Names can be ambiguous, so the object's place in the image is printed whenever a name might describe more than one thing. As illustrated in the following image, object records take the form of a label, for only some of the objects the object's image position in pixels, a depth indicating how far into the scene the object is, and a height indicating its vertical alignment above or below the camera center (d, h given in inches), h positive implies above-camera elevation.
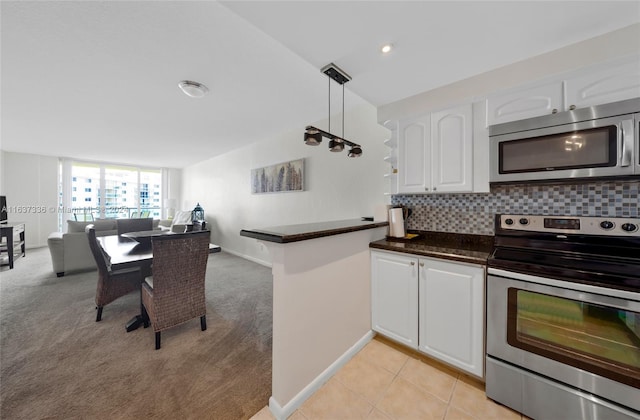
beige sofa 137.2 -26.7
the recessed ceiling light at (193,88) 88.0 +49.7
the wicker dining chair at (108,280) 83.2 -29.2
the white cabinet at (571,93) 49.8 +30.2
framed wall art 142.2 +23.0
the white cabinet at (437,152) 69.6 +20.1
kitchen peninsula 50.3 -24.6
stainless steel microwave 49.8 +17.1
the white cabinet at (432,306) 57.0 -27.4
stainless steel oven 42.5 -24.2
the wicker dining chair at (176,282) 71.3 -25.1
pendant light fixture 65.7 +23.9
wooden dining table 76.0 -17.4
